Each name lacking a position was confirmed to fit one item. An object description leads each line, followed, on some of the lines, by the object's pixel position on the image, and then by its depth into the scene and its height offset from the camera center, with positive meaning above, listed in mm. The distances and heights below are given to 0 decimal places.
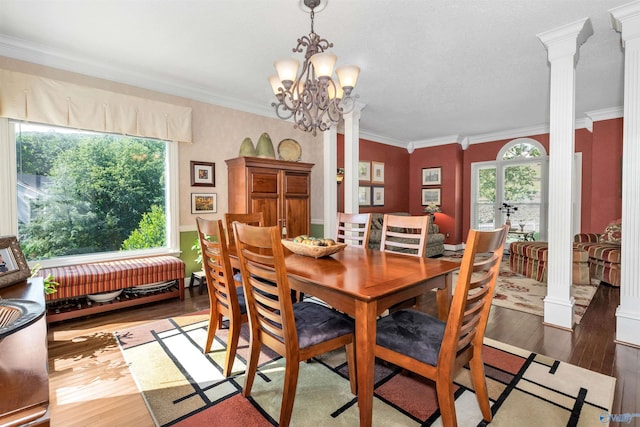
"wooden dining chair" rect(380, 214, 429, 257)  2404 -180
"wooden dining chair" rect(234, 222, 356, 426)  1512 -651
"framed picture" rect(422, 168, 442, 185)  7504 +614
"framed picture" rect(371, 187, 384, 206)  7078 +135
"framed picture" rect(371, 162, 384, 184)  7027 +662
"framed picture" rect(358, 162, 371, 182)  6773 +662
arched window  6520 +255
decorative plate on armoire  4832 +789
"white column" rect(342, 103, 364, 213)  4855 +673
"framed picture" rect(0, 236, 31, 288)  1722 -337
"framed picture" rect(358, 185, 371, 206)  6816 +154
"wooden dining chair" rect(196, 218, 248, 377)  1989 -575
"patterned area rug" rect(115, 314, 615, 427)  1683 -1125
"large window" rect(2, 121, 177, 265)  3211 +103
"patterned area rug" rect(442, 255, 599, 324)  3406 -1120
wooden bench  2988 -805
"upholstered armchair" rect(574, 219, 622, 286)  4102 -654
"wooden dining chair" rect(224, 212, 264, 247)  2676 -141
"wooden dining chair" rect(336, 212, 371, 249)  2793 -164
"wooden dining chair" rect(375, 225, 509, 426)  1361 -660
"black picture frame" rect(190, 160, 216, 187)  4172 +379
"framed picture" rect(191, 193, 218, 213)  4195 -2
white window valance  2984 +996
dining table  1478 -406
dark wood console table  555 -362
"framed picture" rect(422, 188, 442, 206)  7551 +141
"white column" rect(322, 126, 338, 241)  5211 +358
